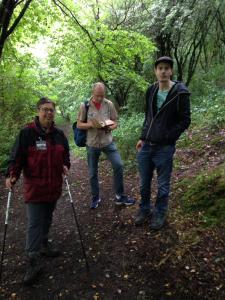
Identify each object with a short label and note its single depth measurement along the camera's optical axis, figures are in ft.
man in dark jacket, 13.75
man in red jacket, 12.64
